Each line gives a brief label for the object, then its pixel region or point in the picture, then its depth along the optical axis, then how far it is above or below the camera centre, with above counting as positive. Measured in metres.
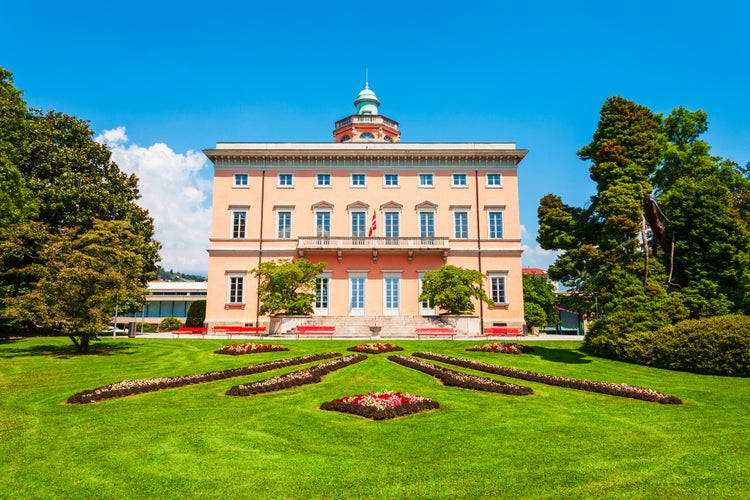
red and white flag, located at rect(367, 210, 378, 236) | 35.00 +6.79
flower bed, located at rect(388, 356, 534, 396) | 11.81 -1.72
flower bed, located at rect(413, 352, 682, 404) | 11.20 -1.76
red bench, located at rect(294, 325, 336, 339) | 27.69 -0.83
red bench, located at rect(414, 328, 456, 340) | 27.79 -0.93
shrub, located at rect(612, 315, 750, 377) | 14.99 -0.95
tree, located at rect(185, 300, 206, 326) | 39.25 +0.08
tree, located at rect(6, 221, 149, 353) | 18.36 +1.10
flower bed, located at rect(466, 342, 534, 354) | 20.14 -1.35
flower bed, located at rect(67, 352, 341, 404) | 10.71 -1.75
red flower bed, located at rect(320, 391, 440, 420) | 9.33 -1.81
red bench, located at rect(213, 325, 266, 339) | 30.46 -0.95
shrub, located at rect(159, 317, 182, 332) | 38.09 -0.83
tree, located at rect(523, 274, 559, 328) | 48.53 +1.64
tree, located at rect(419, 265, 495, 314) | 30.31 +1.75
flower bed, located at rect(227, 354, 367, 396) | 11.55 -1.72
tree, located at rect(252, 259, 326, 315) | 30.14 +1.90
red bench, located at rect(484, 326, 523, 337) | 30.13 -0.96
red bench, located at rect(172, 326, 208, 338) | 31.03 -1.05
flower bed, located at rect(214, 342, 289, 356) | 19.50 -1.38
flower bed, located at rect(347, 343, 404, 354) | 20.25 -1.38
